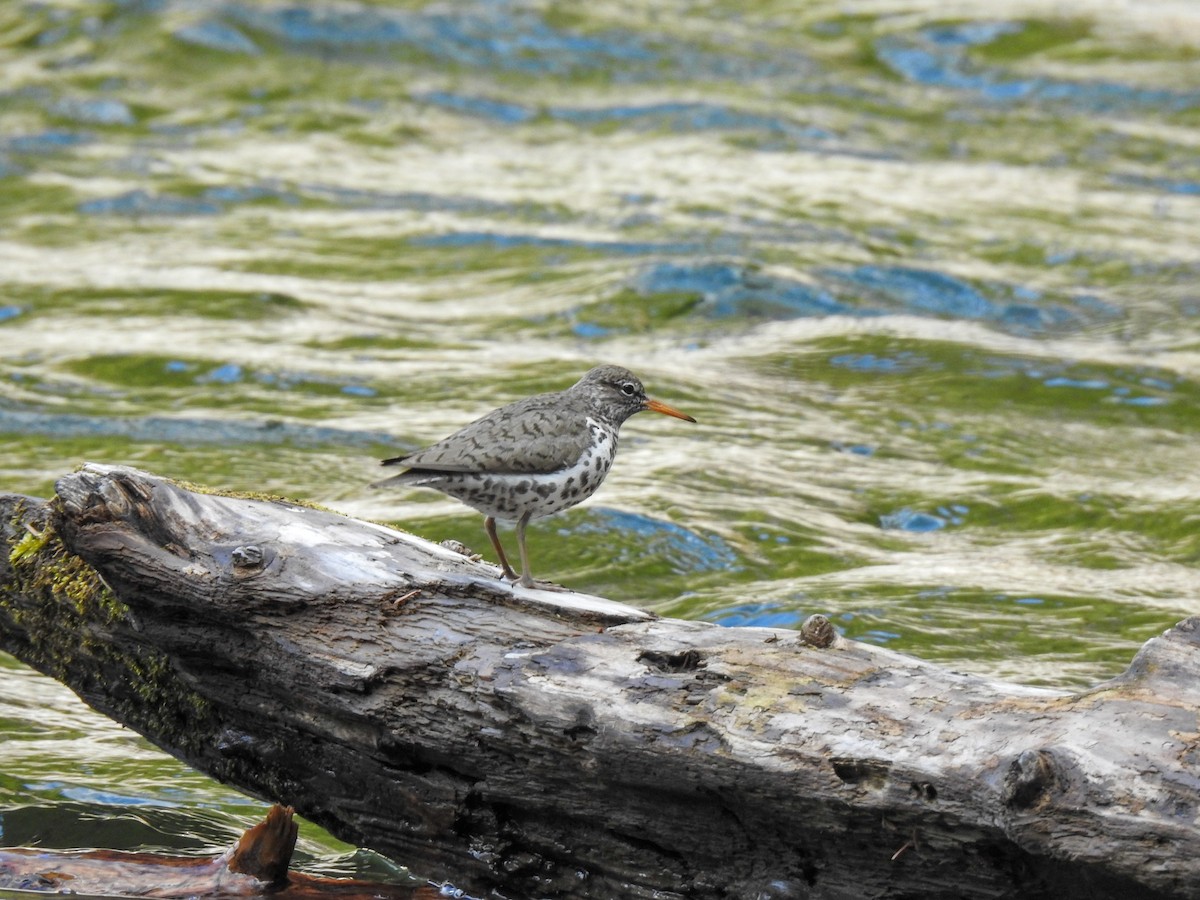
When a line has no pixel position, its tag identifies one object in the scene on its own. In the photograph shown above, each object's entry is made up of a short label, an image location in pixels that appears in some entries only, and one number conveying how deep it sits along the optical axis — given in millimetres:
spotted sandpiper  18234
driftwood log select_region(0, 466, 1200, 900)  13125
